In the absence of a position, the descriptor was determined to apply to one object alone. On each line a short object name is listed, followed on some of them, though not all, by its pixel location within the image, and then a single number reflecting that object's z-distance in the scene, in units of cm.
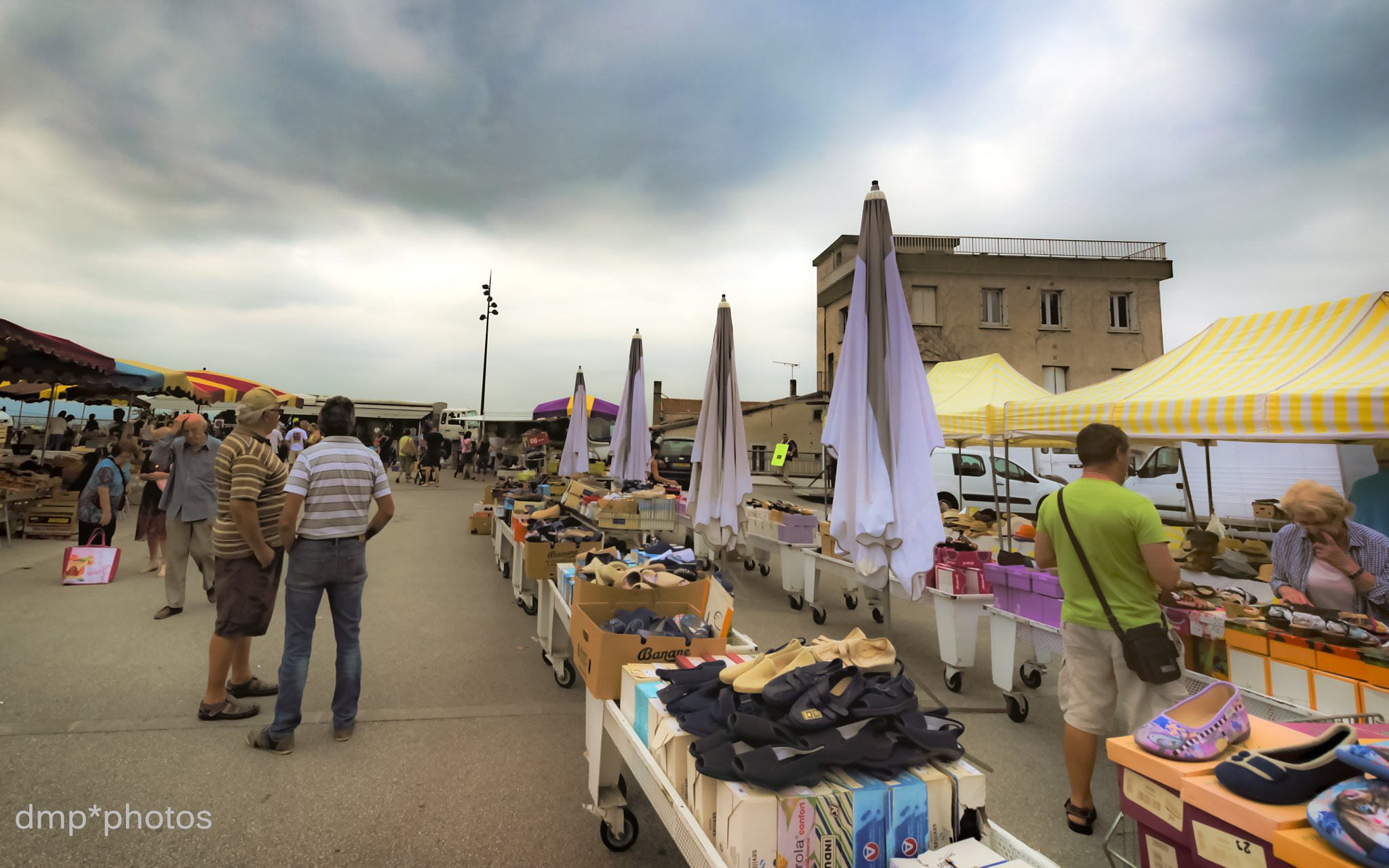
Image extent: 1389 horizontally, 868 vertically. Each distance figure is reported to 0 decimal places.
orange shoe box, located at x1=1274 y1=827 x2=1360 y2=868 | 121
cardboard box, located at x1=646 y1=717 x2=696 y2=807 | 195
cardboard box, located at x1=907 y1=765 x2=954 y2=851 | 171
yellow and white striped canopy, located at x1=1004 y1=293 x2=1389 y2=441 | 396
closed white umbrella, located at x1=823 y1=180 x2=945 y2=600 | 399
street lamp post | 3147
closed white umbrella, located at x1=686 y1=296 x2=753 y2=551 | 692
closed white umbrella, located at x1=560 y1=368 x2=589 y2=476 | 1230
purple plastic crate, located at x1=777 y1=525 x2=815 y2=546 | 699
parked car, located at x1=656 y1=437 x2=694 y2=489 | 1942
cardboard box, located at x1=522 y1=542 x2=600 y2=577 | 514
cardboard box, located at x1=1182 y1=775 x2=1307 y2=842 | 133
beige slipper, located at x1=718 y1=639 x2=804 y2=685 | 221
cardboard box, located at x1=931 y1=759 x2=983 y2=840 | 173
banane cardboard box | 269
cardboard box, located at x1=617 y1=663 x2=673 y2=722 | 247
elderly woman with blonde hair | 358
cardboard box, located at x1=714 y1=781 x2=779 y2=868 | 158
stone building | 2408
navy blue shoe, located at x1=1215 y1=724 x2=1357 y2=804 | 138
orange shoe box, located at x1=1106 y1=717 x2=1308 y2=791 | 162
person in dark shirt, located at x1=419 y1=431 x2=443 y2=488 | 1927
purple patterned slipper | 169
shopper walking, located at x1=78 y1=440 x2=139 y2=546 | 721
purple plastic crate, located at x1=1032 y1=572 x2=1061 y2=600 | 399
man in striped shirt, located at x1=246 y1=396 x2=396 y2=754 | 340
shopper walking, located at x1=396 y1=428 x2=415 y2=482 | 2100
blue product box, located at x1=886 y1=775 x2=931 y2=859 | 166
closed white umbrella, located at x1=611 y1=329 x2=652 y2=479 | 1045
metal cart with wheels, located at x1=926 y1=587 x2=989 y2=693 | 461
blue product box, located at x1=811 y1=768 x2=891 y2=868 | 163
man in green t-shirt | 281
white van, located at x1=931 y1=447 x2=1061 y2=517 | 1392
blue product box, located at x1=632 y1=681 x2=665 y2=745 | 230
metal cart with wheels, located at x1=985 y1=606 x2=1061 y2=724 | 408
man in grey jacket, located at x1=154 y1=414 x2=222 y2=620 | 557
